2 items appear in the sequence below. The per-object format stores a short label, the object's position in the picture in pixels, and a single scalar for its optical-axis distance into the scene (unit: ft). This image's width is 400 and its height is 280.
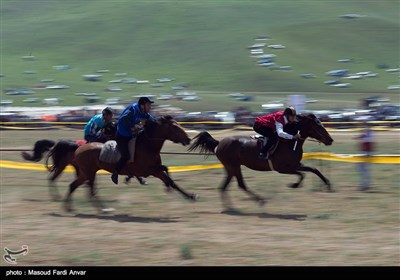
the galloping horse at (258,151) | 53.42
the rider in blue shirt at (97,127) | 55.57
